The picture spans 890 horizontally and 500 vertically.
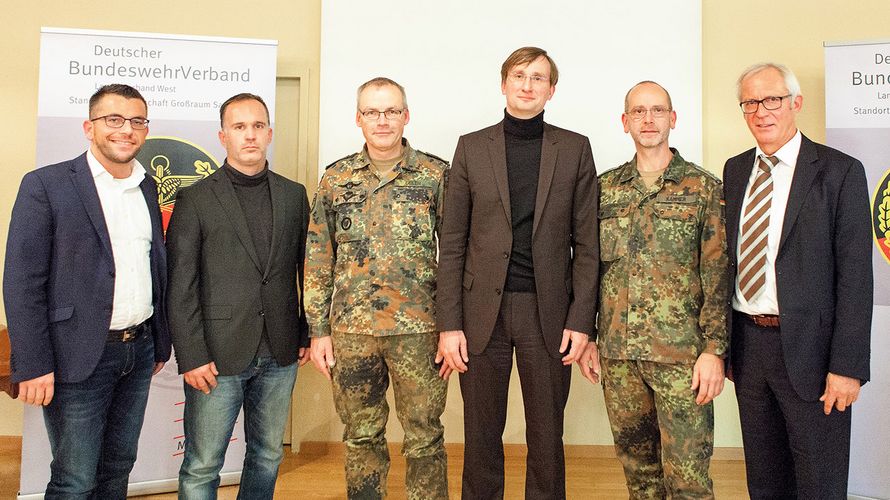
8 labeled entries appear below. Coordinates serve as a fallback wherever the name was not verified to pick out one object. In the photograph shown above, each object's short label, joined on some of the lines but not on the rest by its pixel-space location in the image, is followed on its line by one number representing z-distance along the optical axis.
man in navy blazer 1.92
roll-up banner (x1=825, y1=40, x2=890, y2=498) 2.95
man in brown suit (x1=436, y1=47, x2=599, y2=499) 2.08
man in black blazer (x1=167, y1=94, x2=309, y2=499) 2.14
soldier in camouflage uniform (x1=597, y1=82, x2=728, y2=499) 2.05
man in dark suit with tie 1.92
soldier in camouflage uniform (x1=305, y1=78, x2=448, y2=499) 2.18
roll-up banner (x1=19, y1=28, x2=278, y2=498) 2.95
